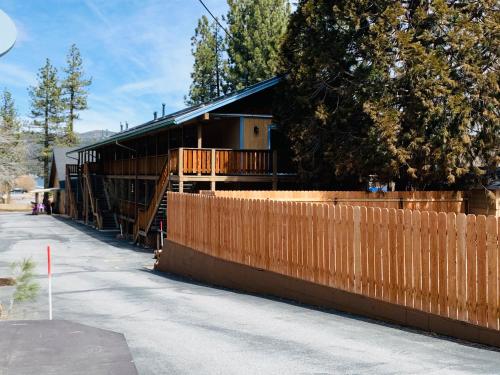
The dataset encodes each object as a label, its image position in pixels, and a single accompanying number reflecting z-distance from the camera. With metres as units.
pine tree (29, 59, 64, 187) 79.56
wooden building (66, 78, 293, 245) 22.88
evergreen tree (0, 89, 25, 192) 61.19
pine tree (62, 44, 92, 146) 80.81
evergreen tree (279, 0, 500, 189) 18.42
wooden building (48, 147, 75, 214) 59.09
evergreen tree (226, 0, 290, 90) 52.72
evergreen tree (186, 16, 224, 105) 60.78
